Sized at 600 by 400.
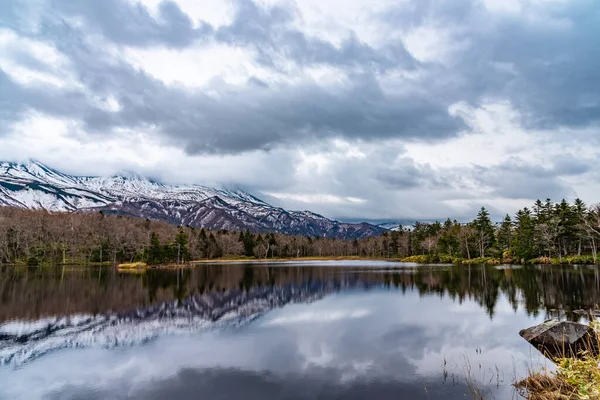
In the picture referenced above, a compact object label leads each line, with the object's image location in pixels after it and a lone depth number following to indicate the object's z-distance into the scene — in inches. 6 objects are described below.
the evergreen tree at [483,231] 4419.3
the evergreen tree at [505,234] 4456.2
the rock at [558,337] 738.8
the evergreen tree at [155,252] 4515.3
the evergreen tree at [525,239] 3654.0
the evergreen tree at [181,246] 4768.9
